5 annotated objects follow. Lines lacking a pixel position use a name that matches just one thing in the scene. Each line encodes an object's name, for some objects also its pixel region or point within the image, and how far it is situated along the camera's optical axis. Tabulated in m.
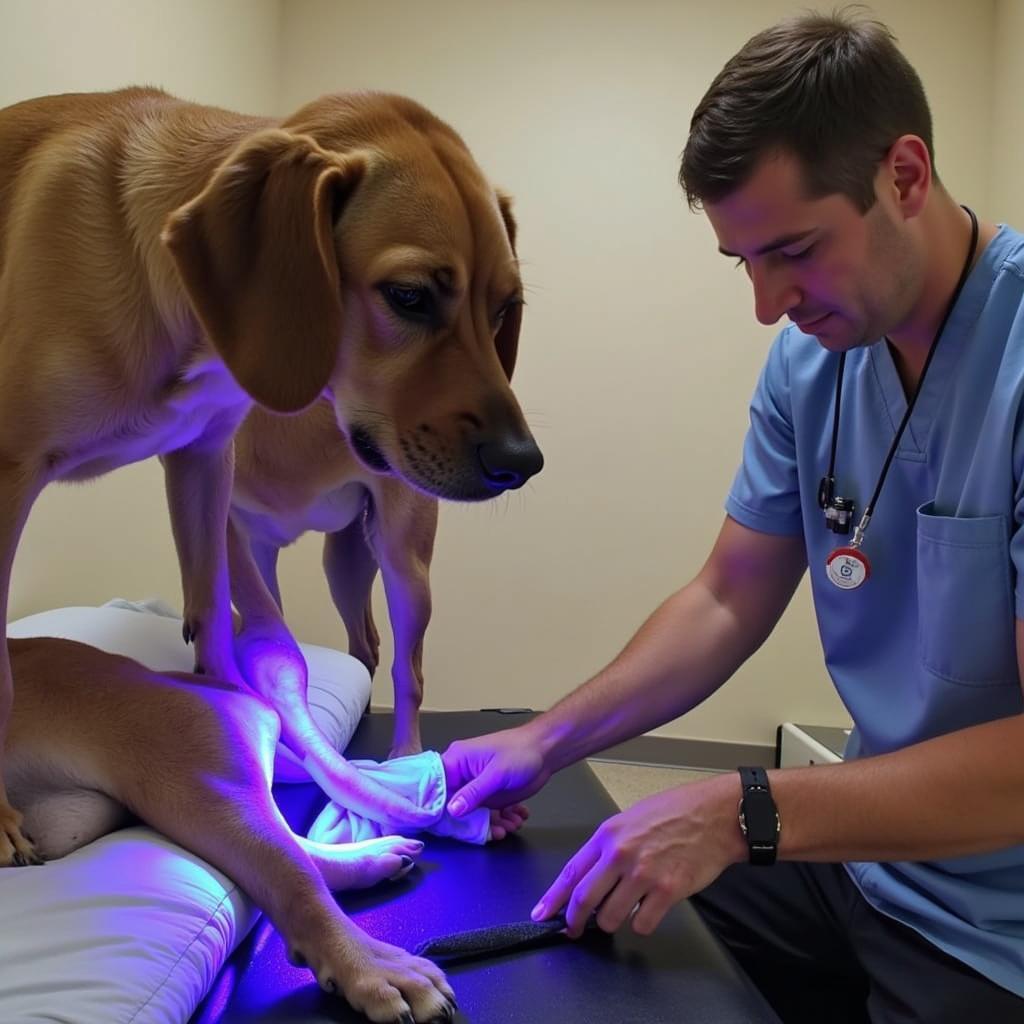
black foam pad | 0.89
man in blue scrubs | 0.93
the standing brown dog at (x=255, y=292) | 0.85
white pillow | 0.72
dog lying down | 0.84
